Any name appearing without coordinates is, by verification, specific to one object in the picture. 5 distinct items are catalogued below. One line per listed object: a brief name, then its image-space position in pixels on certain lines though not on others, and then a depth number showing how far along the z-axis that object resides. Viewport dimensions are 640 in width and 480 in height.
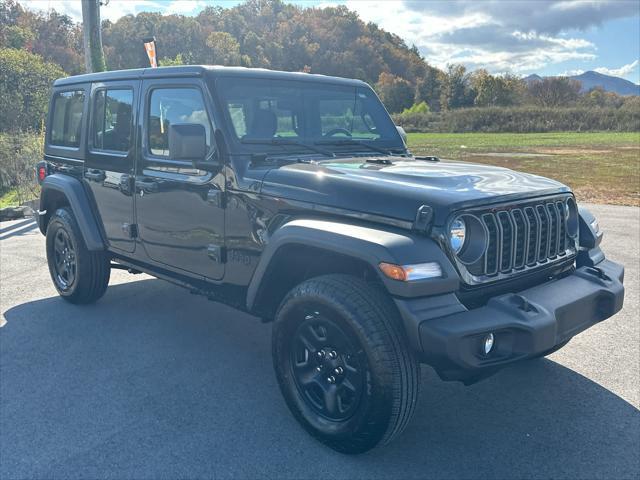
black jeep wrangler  2.78
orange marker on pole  11.33
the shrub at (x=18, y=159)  12.47
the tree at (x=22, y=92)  15.75
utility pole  11.62
